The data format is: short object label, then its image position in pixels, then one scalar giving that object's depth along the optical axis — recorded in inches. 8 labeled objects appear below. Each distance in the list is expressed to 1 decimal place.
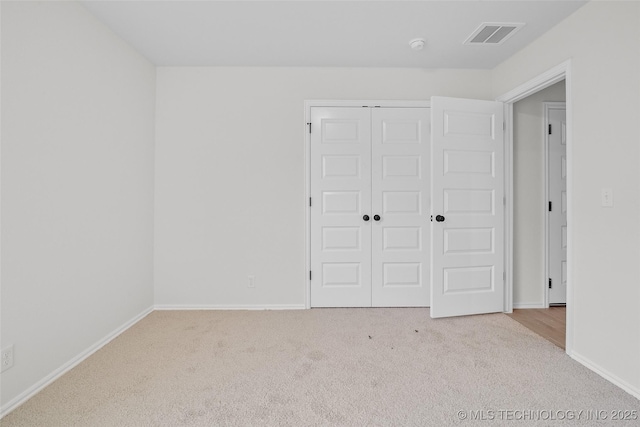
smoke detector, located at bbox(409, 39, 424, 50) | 99.0
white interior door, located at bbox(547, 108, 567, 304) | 122.4
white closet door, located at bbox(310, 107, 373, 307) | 120.2
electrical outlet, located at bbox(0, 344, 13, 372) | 61.7
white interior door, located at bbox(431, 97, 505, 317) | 110.6
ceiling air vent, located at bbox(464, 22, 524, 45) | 91.0
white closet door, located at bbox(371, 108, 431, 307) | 120.3
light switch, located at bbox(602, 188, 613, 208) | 74.0
